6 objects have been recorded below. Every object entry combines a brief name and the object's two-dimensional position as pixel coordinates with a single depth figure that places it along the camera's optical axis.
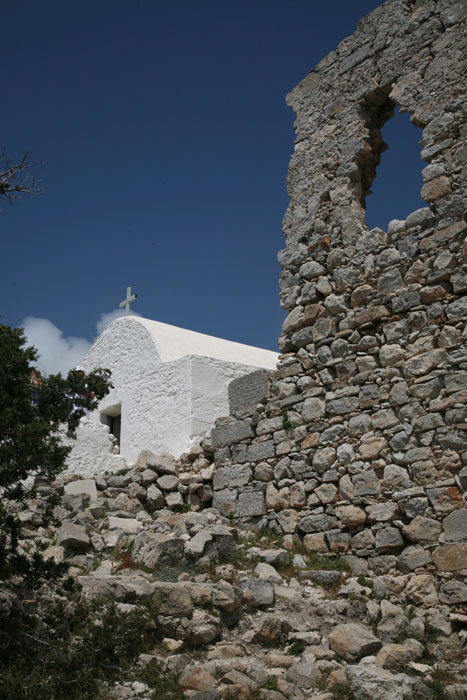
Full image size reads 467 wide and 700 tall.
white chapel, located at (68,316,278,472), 11.69
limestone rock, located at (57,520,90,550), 7.04
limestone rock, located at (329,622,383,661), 5.31
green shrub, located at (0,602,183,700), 4.26
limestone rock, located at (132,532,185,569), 6.75
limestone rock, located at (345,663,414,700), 4.61
